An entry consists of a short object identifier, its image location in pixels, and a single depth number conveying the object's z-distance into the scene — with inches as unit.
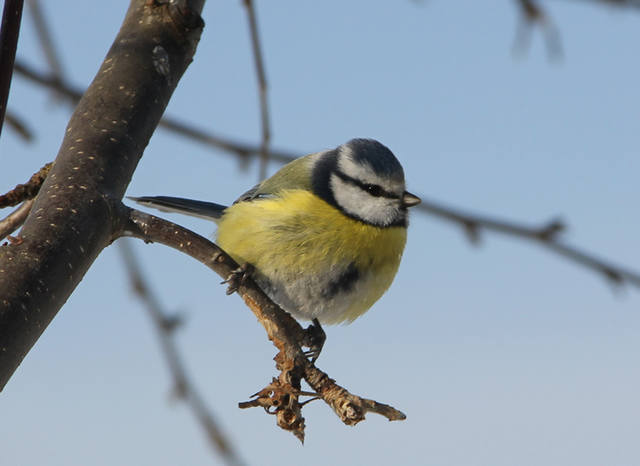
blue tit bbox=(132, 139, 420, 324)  239.1
